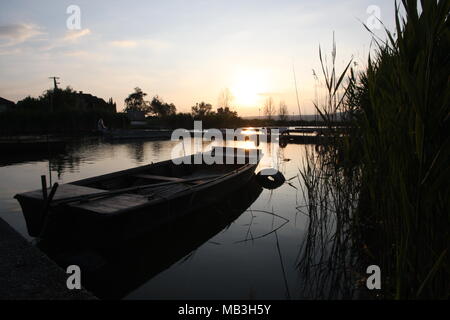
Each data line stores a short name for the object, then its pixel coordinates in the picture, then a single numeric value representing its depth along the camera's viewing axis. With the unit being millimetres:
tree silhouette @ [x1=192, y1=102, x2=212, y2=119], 84688
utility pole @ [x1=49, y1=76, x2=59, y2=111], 41234
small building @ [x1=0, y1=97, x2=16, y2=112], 55216
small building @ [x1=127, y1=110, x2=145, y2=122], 74625
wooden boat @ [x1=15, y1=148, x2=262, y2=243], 5086
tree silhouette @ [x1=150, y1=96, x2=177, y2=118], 102250
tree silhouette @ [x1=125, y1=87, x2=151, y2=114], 100938
